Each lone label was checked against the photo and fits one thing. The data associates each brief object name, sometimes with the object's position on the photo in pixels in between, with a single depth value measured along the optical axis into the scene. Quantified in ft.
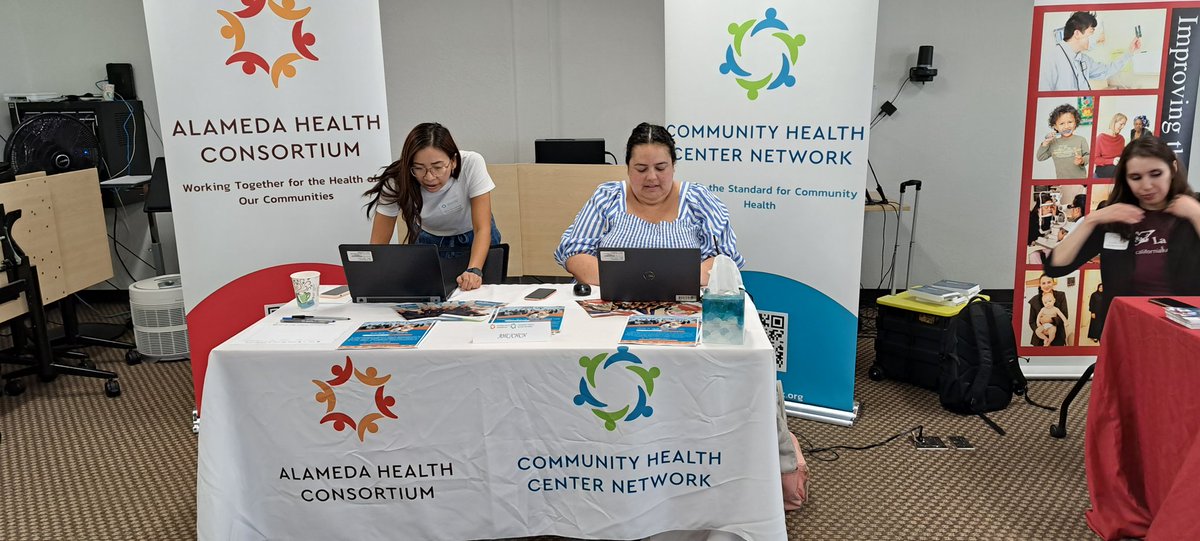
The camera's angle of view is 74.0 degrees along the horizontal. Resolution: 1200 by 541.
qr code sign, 11.19
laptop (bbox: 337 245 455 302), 7.94
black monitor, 16.57
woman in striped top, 9.29
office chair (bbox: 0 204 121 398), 11.85
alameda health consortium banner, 9.80
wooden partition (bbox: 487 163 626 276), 16.72
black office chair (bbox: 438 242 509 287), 9.89
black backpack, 11.11
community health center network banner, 9.99
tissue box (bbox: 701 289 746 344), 6.69
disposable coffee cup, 8.12
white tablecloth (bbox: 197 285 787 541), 6.75
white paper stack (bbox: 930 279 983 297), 11.78
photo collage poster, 10.93
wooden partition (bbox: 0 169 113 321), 12.42
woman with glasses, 9.40
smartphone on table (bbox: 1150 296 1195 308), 7.68
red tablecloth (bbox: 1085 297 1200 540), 6.73
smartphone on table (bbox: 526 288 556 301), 8.44
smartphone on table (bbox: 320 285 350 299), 8.67
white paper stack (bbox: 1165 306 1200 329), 7.09
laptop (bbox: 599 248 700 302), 7.61
